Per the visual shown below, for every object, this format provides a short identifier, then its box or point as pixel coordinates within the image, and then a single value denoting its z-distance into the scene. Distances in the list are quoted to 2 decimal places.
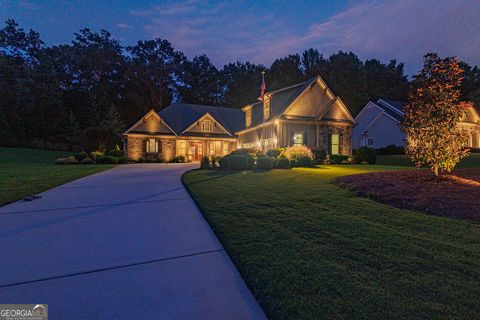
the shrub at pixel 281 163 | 13.83
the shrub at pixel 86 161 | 21.38
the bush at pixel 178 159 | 25.22
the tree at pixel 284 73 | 44.43
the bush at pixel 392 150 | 23.55
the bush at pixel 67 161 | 20.44
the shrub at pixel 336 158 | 19.03
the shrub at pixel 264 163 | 13.48
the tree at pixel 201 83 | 49.12
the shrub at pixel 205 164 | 14.13
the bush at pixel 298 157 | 15.15
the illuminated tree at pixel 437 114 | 7.23
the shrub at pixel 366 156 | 18.95
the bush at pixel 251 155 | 13.73
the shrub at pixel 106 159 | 22.31
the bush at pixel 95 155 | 22.49
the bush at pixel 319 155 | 18.55
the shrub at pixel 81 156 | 21.45
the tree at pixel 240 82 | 47.94
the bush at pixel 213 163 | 14.19
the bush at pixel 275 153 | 16.51
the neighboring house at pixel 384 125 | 26.14
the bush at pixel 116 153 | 24.89
